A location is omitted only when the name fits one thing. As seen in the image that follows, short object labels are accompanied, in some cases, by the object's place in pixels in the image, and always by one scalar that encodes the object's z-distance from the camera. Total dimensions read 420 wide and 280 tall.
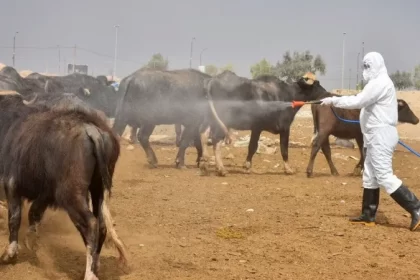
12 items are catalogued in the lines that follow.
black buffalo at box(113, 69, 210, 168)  13.71
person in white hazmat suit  8.01
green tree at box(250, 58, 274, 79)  54.82
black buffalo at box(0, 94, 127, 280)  5.43
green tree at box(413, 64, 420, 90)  57.72
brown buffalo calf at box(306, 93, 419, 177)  13.32
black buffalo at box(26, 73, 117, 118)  16.71
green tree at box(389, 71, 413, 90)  56.41
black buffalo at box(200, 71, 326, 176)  13.05
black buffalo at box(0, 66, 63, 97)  12.55
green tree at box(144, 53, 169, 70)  48.31
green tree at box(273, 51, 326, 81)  48.55
